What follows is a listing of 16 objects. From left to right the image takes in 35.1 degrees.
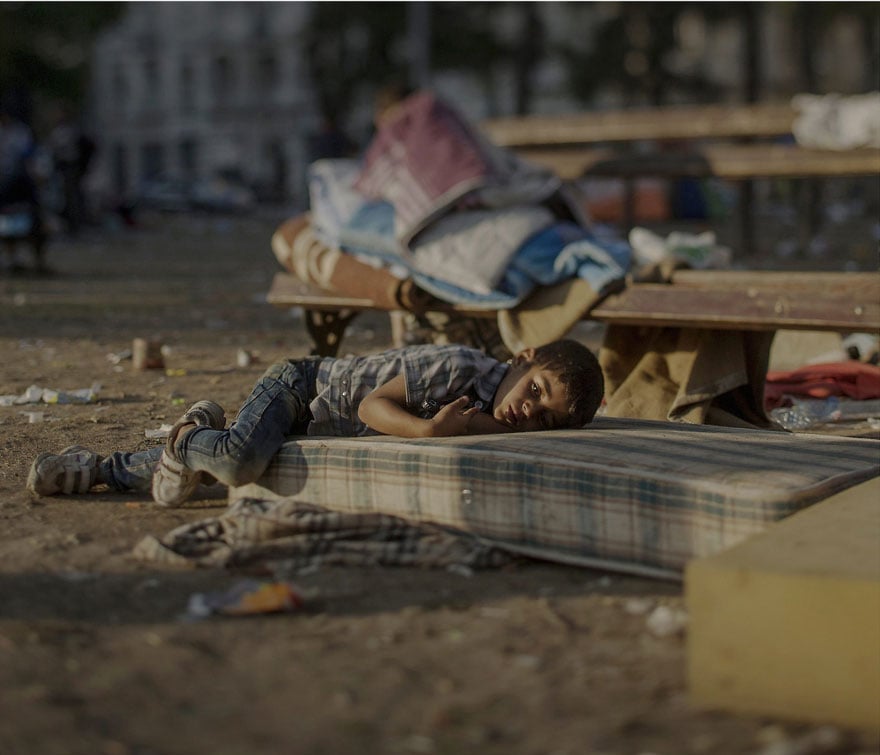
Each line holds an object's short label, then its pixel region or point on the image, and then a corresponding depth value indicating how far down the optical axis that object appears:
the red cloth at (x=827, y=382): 6.62
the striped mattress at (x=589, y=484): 3.95
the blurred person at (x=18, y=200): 14.30
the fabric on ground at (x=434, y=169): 6.84
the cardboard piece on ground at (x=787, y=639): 3.03
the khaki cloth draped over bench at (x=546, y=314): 6.29
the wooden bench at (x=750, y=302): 5.71
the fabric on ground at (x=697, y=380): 6.02
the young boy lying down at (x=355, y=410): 4.55
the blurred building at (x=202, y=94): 60.06
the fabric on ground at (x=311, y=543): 4.05
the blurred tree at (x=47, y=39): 35.00
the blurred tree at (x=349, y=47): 47.53
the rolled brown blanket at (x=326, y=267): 6.84
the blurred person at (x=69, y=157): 22.55
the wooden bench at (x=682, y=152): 10.70
